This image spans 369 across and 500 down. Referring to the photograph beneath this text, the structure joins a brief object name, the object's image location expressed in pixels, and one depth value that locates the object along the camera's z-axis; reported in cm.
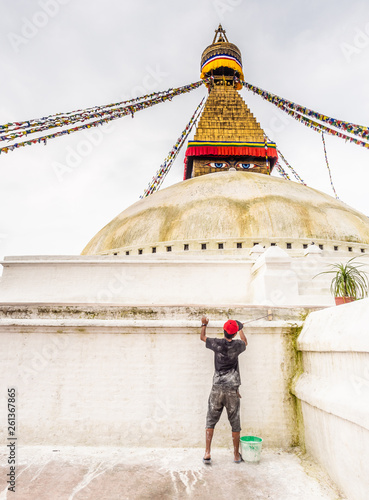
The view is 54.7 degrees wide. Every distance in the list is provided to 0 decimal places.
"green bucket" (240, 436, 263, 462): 302
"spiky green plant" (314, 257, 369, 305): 438
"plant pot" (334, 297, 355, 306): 435
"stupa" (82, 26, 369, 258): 978
